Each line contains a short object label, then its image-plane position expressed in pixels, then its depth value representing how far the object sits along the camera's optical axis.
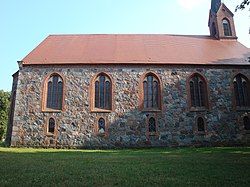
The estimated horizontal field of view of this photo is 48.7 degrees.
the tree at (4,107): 40.66
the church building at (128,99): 22.16
